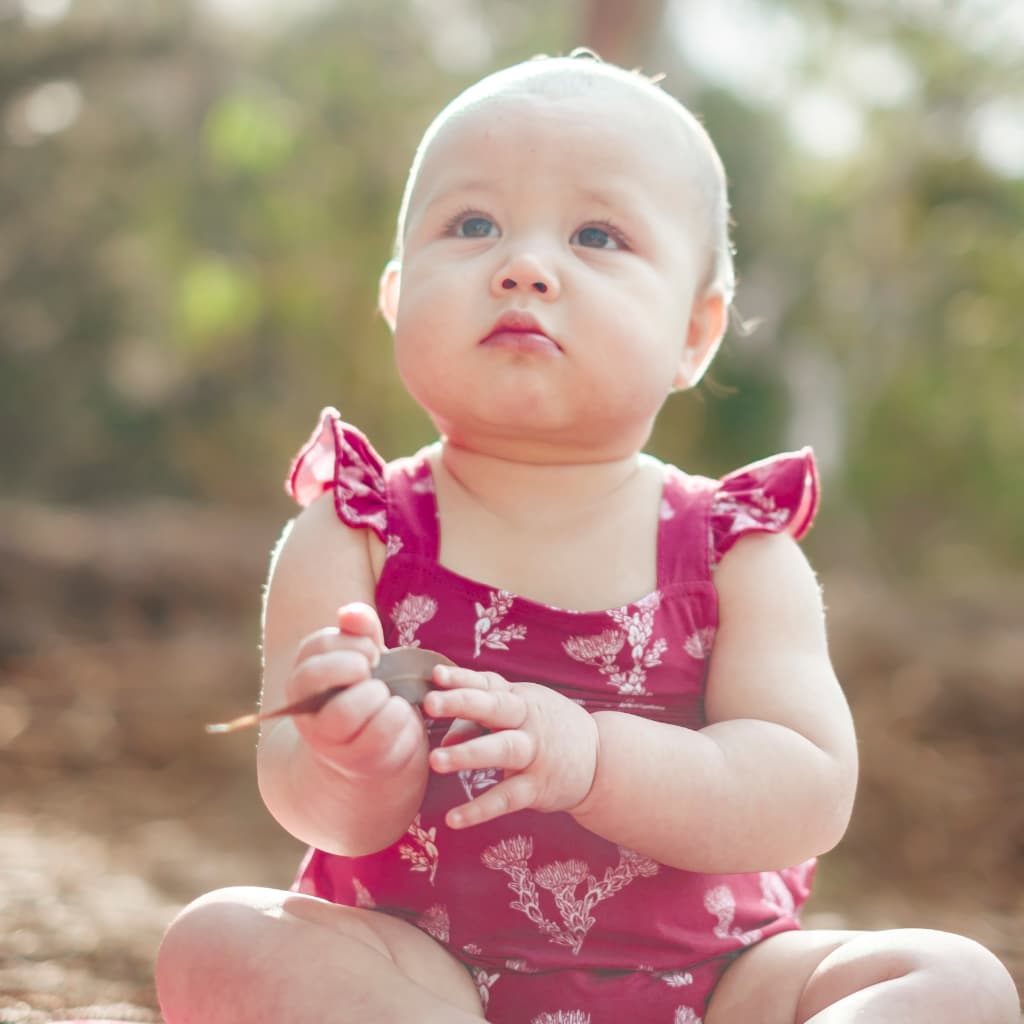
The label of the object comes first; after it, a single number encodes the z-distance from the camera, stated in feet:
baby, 3.26
